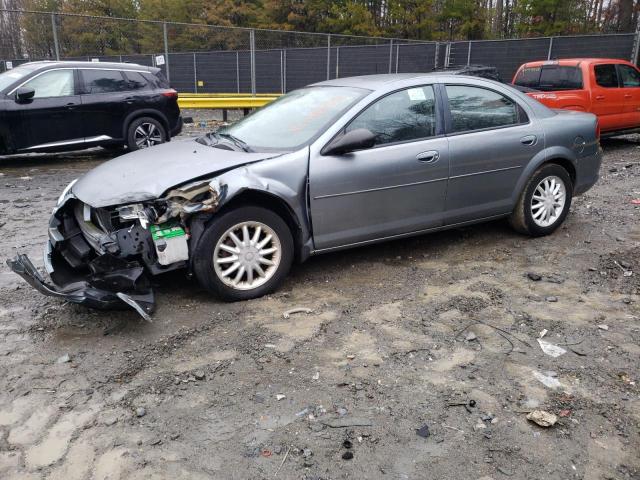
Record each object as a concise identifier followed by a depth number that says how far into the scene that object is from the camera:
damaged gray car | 3.80
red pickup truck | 10.44
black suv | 8.99
